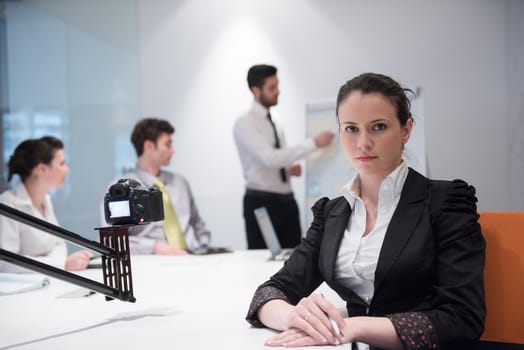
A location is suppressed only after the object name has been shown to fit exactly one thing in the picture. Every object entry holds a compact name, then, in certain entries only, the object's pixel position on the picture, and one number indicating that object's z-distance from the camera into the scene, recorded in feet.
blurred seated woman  8.59
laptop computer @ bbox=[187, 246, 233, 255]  10.28
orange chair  4.72
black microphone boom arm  4.15
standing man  13.25
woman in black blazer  4.08
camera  4.99
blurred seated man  11.13
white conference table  4.43
